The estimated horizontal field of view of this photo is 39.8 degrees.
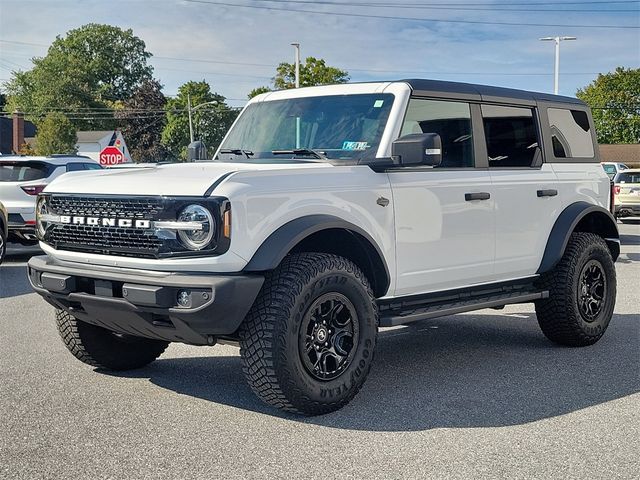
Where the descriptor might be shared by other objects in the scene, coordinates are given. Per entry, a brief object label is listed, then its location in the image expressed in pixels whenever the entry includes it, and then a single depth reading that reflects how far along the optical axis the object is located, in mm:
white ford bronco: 4871
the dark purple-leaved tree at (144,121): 99500
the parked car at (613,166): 31919
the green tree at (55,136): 77188
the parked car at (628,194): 24234
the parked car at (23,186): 14734
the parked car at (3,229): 13703
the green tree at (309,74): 52094
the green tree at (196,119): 92238
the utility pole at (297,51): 43938
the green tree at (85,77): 102188
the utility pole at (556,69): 43309
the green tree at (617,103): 85375
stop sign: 31922
